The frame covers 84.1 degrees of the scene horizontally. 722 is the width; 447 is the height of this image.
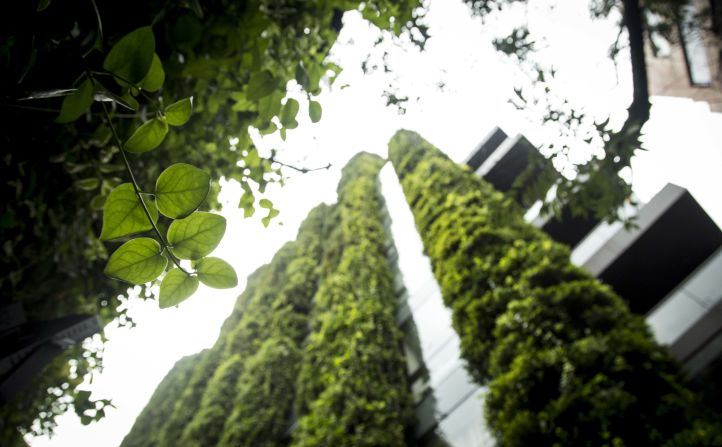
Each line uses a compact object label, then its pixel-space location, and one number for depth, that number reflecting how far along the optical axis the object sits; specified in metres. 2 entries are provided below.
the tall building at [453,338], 3.67
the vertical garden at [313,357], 6.16
